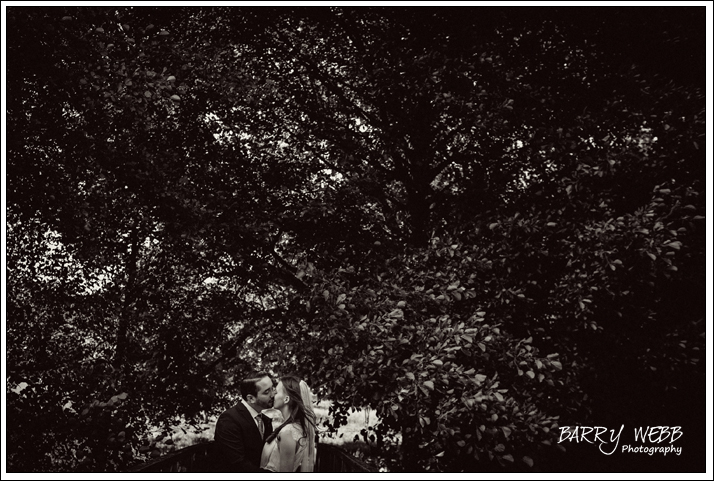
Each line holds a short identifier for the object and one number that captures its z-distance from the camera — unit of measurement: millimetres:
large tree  6641
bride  5852
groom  5852
